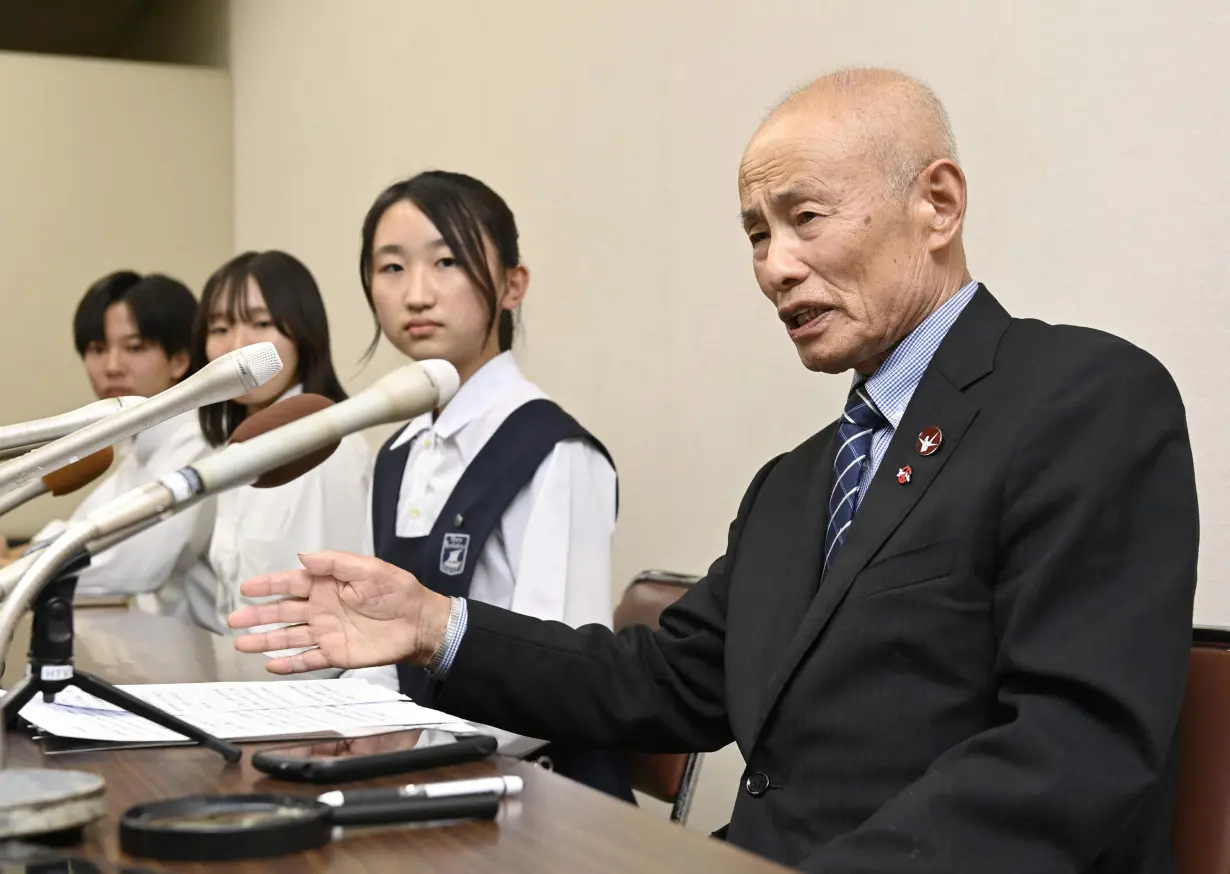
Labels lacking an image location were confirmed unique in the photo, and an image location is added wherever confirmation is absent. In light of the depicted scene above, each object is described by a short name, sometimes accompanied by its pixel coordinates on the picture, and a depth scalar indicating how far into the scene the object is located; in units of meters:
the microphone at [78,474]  1.21
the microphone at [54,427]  1.05
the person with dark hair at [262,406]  2.56
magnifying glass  0.79
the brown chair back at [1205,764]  1.06
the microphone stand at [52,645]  0.86
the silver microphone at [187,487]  0.80
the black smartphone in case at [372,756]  0.98
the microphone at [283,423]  0.96
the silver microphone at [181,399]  0.90
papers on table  1.15
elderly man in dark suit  0.99
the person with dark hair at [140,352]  3.24
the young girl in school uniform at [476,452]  1.97
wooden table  0.78
